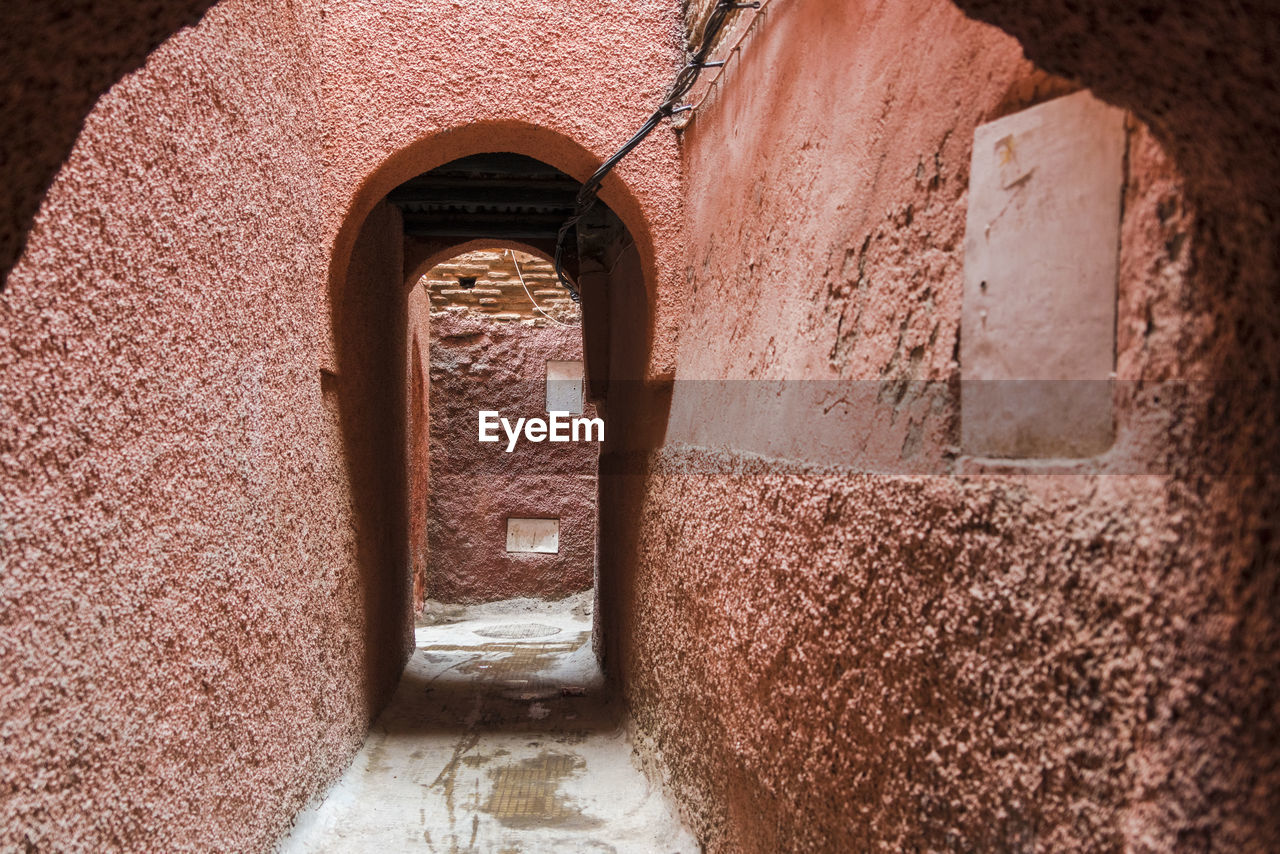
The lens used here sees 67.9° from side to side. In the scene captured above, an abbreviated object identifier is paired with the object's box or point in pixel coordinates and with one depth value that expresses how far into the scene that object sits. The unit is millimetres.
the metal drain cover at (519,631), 7984
